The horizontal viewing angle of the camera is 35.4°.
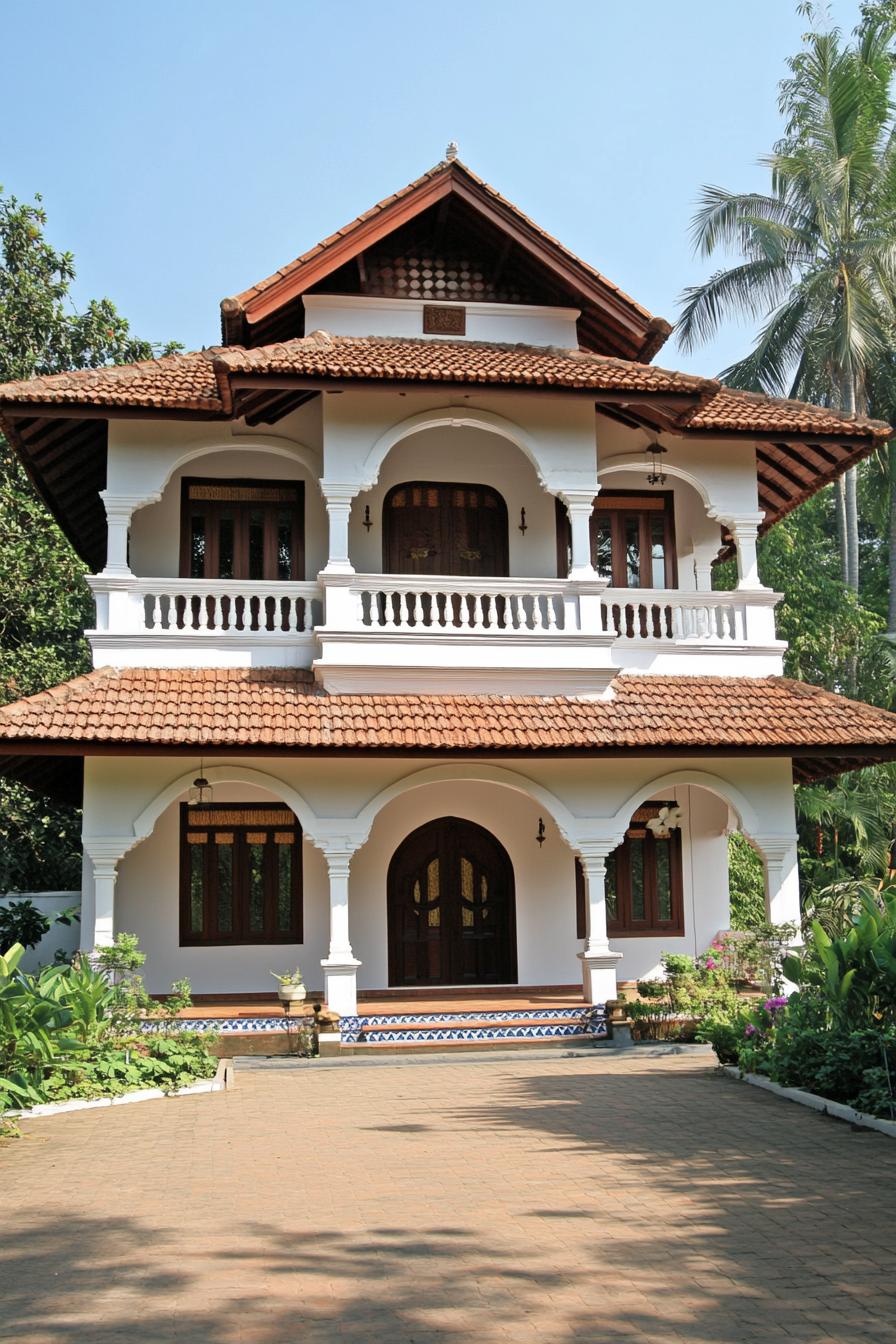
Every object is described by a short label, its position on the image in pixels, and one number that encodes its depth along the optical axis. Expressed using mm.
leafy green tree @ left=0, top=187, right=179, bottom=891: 25266
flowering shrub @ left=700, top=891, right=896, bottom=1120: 9852
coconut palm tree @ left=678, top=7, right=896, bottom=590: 28672
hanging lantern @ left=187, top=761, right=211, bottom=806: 14602
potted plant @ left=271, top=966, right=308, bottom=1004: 14500
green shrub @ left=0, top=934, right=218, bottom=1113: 10711
